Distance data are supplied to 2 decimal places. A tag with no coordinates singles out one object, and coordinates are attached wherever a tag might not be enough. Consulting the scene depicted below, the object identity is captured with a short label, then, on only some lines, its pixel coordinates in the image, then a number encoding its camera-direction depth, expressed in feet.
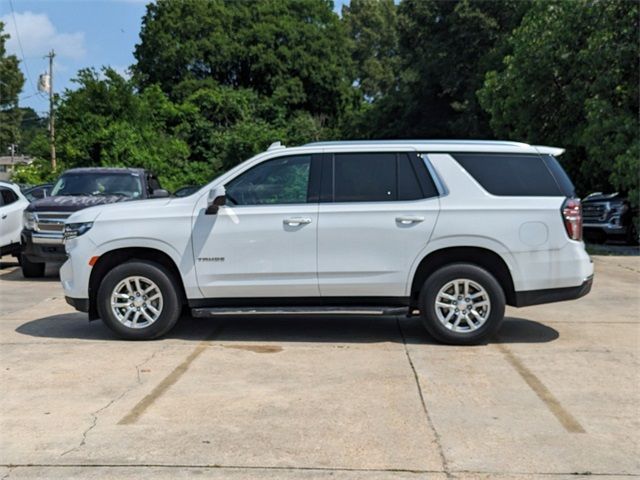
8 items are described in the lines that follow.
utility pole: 85.26
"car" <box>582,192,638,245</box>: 63.41
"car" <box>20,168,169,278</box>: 40.78
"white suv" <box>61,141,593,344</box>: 24.34
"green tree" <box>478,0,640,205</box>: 58.13
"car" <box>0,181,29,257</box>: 44.93
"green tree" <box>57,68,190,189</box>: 83.30
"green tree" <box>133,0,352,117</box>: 145.28
